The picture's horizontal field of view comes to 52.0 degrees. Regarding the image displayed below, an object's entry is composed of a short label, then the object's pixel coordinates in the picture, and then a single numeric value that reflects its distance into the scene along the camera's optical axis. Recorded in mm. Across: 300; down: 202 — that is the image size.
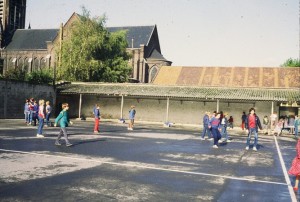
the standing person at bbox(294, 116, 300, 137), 23594
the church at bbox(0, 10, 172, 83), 51312
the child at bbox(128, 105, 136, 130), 21284
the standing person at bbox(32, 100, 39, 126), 20750
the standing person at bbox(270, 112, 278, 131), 24311
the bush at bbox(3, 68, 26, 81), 39406
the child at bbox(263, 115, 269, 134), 22750
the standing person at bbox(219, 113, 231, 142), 18789
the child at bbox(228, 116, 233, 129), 28430
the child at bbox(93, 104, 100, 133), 18031
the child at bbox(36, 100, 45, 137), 14336
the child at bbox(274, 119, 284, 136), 23753
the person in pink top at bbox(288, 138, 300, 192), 7090
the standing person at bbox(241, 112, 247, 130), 26016
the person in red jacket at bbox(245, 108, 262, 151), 13172
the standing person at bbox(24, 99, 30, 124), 21997
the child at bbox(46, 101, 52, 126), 18250
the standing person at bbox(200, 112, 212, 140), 17158
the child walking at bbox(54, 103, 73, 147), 12091
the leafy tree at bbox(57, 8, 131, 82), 40219
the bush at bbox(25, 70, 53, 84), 38538
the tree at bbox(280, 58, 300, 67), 65400
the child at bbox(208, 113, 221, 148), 13980
